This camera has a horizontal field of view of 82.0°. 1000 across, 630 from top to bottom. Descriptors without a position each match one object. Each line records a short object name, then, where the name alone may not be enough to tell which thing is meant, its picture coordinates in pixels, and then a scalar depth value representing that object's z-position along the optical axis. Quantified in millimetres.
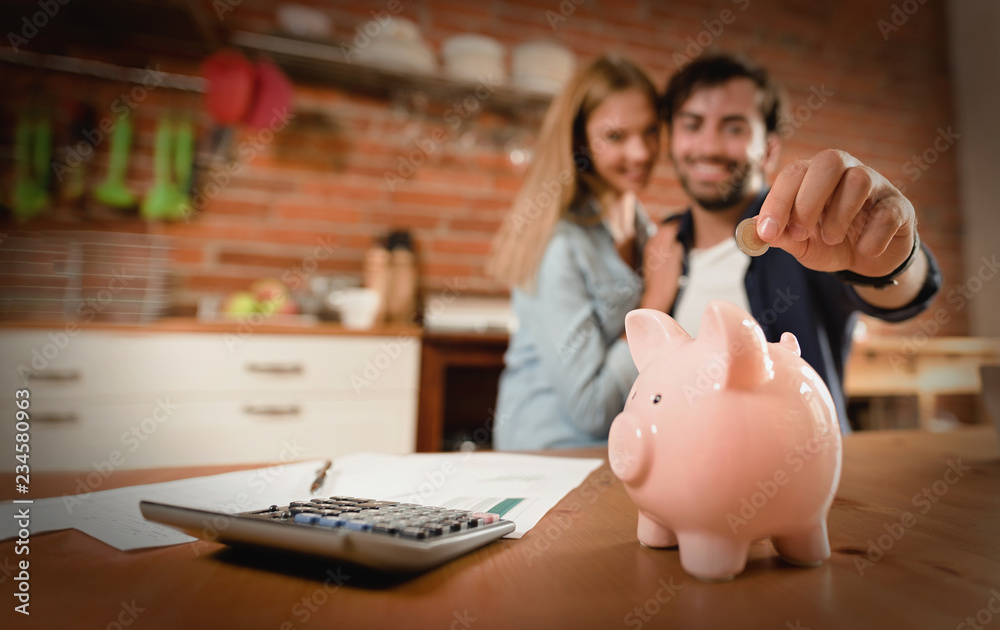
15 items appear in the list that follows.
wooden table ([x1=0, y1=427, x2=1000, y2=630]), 296
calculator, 319
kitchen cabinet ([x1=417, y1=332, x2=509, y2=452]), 1752
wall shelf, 2047
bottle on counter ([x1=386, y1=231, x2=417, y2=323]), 2117
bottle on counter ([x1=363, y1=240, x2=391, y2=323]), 2078
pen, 555
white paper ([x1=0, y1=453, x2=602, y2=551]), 440
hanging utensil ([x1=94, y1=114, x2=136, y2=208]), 1969
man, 1042
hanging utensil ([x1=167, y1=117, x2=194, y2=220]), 2047
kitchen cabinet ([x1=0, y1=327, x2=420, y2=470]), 1506
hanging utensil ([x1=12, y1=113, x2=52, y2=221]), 1889
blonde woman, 1138
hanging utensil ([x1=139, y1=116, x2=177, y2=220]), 2010
